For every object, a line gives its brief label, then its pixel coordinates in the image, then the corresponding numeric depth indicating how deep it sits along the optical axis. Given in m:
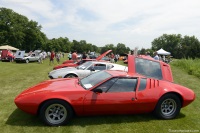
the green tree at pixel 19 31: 56.72
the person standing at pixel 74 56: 17.81
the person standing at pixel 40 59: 25.18
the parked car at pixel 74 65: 12.46
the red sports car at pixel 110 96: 4.76
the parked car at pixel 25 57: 23.83
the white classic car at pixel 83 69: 9.38
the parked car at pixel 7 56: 24.55
